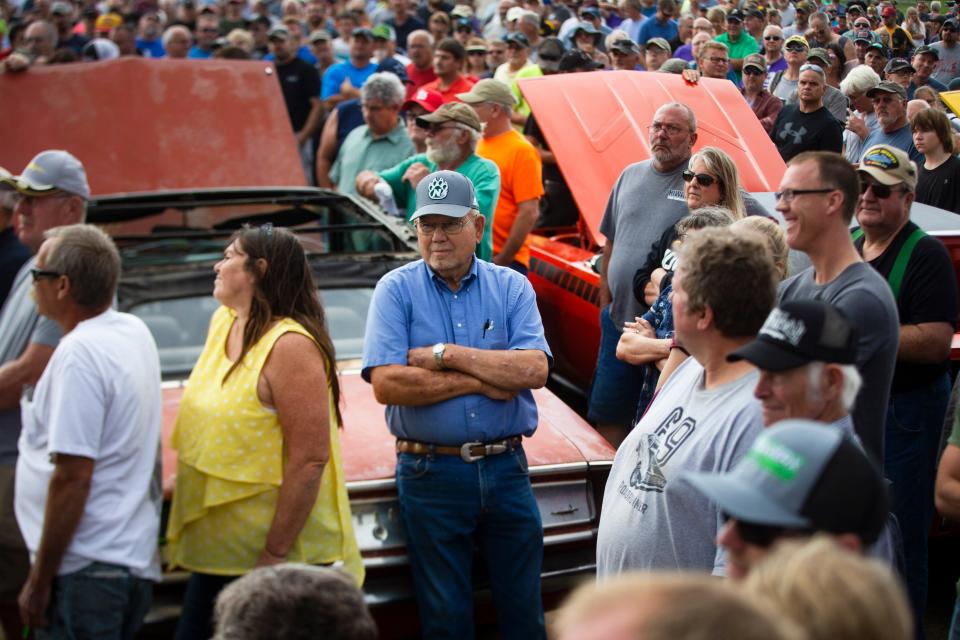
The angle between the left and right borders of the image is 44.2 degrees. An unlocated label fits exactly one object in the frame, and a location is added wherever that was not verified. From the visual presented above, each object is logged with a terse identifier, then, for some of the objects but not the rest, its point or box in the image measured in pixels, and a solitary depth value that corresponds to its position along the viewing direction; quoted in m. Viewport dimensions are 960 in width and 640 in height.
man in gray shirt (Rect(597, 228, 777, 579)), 2.90
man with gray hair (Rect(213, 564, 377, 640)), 2.08
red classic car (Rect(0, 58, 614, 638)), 4.44
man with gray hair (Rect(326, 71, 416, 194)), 7.89
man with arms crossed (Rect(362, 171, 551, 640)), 4.02
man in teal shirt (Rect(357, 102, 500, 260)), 6.35
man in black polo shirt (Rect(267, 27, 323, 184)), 12.23
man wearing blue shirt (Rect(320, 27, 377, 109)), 11.75
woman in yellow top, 3.69
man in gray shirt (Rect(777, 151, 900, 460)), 3.29
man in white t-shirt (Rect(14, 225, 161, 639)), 3.35
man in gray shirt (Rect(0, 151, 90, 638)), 3.65
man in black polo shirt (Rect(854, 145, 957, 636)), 4.20
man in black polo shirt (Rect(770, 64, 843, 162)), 6.85
